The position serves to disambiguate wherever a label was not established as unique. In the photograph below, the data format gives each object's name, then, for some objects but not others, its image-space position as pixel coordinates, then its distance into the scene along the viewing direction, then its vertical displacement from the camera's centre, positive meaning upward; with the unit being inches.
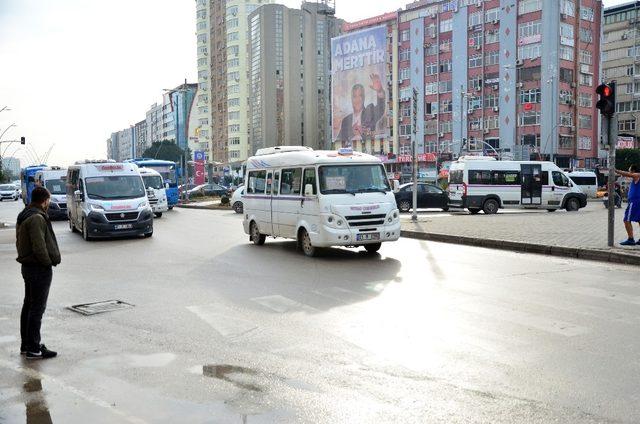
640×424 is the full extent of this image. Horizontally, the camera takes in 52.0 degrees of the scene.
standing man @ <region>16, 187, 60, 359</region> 243.4 -32.9
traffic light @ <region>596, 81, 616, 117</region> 539.5 +59.6
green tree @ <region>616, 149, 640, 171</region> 3171.8 +83.3
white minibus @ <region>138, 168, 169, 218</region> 1143.0 -21.4
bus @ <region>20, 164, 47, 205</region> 1611.7 +1.2
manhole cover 325.7 -65.6
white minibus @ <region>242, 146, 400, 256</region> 516.4 -19.8
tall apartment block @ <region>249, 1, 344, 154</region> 4697.3 +758.1
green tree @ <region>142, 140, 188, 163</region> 5255.9 +211.5
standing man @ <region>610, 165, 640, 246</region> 528.7 -24.2
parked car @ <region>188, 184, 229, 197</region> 2074.2 -40.5
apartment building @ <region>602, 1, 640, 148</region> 3666.3 +666.1
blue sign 1995.6 +66.0
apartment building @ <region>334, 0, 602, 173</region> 2861.7 +455.7
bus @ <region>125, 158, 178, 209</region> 1455.5 +11.8
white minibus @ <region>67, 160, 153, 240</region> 718.5 -24.8
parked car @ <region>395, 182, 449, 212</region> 1286.9 -41.1
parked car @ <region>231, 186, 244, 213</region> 1282.1 -50.4
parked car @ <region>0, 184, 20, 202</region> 2534.4 -48.7
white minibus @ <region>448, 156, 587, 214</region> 1190.3 -20.4
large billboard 3654.0 +518.7
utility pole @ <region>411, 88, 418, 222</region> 901.9 +6.2
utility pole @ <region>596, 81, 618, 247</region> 538.0 +41.6
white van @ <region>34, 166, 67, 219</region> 1109.1 -10.9
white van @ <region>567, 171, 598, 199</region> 2113.7 -24.1
